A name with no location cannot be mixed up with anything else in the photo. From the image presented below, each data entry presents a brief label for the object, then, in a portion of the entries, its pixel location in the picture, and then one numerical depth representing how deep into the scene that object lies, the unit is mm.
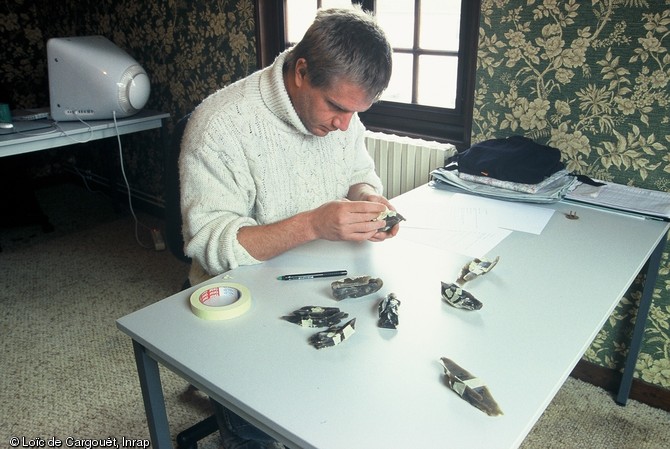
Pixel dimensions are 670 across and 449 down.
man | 1164
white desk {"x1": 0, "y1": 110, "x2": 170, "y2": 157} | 2438
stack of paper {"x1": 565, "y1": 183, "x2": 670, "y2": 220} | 1493
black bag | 1605
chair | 1462
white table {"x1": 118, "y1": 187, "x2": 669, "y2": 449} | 752
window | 2021
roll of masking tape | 999
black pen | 1145
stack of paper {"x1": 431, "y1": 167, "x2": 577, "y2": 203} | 1581
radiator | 2012
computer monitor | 2666
